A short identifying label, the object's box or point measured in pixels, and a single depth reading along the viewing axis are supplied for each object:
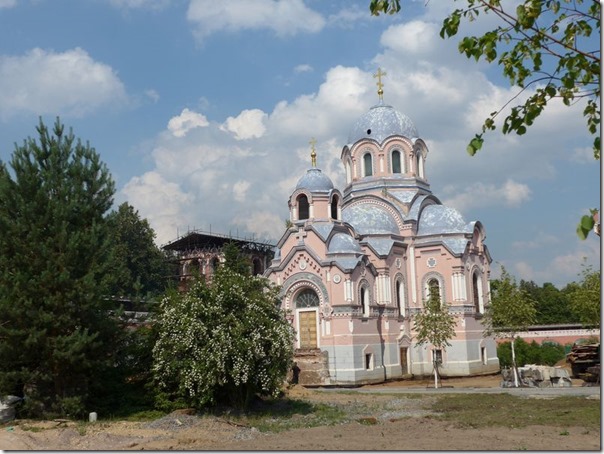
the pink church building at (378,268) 31.30
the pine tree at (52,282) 18.20
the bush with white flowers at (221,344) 18.45
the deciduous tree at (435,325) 29.94
